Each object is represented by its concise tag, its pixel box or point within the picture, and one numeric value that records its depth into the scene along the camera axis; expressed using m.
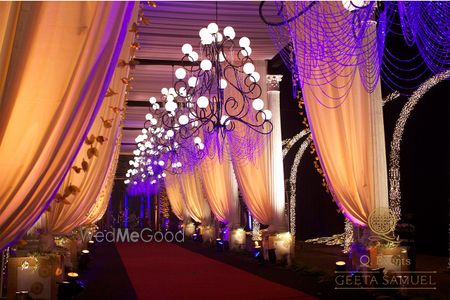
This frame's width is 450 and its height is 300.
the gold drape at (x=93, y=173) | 4.91
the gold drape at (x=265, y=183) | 9.77
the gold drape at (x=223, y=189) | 11.80
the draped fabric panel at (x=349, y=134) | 5.68
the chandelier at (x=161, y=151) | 10.27
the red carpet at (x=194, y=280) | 6.48
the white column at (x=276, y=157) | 9.86
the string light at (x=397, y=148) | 10.31
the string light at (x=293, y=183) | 15.36
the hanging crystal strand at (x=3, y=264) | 4.35
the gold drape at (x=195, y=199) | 14.69
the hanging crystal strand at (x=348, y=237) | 10.59
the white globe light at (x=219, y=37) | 6.56
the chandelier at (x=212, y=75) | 6.45
